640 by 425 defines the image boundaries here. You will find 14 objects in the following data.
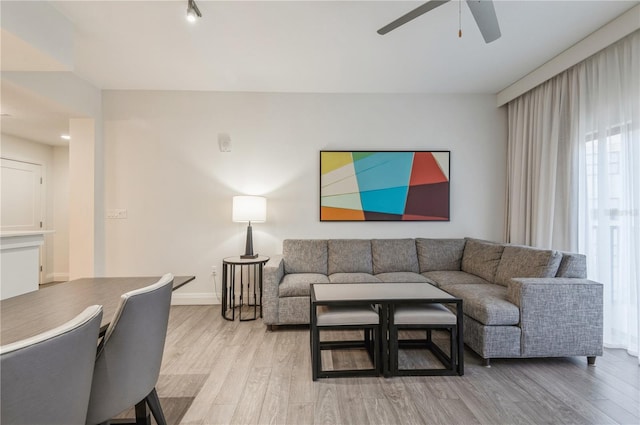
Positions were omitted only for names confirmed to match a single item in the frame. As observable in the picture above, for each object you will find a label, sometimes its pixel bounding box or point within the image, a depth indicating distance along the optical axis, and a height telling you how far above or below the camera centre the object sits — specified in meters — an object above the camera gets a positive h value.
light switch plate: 3.58 +0.01
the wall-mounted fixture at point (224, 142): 3.64 +0.91
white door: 4.29 +0.28
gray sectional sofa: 2.15 -0.67
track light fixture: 2.04 +1.48
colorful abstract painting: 3.66 +0.34
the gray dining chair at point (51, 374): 0.62 -0.39
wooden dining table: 1.02 -0.40
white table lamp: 3.26 +0.05
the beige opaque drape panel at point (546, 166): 2.79 +0.50
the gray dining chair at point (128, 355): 1.07 -0.55
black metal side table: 3.14 -0.83
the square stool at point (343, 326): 2.01 -0.79
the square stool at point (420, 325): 2.03 -0.79
